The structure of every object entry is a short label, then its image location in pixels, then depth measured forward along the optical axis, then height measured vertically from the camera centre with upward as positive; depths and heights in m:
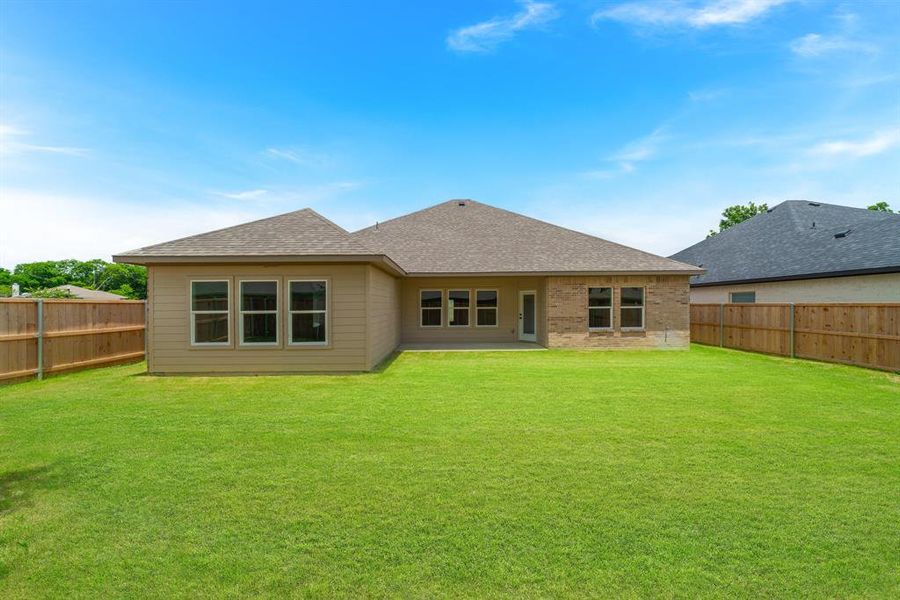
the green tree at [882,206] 42.75 +9.58
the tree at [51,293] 30.87 +0.84
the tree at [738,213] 46.47 +9.88
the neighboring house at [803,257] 14.03 +1.84
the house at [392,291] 10.59 +0.37
